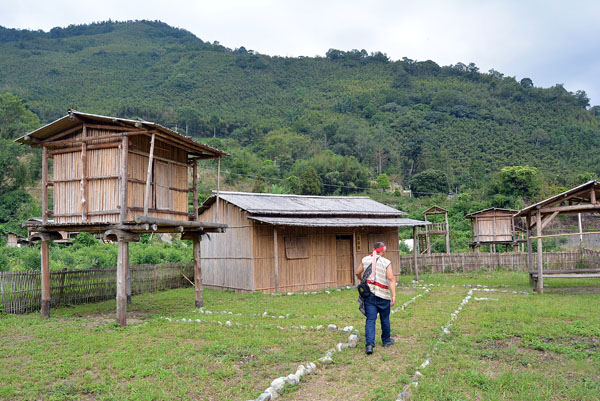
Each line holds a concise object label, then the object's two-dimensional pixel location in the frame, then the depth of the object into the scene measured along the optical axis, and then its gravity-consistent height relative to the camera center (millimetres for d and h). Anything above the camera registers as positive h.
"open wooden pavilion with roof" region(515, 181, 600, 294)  14906 +911
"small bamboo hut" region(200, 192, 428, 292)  17438 +55
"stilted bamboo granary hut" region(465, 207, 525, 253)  27883 +657
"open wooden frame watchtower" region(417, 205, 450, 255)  29186 +485
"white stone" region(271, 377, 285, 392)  6098 -1966
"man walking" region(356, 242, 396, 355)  7918 -957
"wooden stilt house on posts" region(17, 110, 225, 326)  11336 +1810
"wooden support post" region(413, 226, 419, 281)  21531 -276
